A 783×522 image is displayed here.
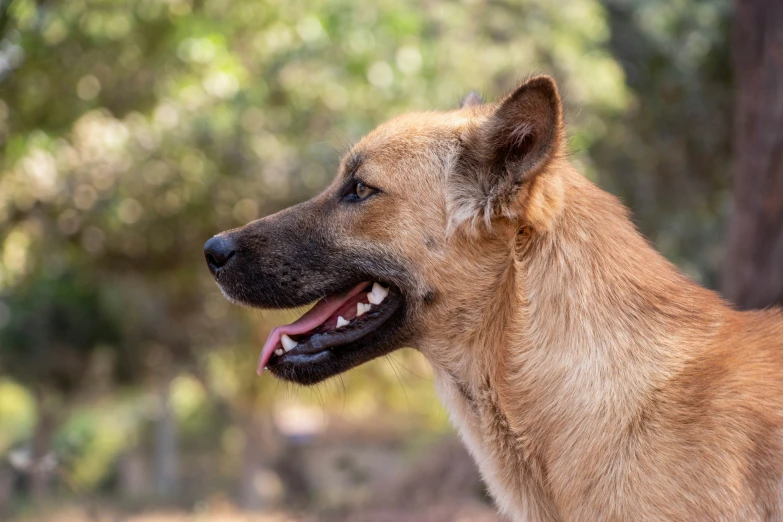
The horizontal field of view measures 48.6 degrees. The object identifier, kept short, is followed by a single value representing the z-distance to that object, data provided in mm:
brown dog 2852
